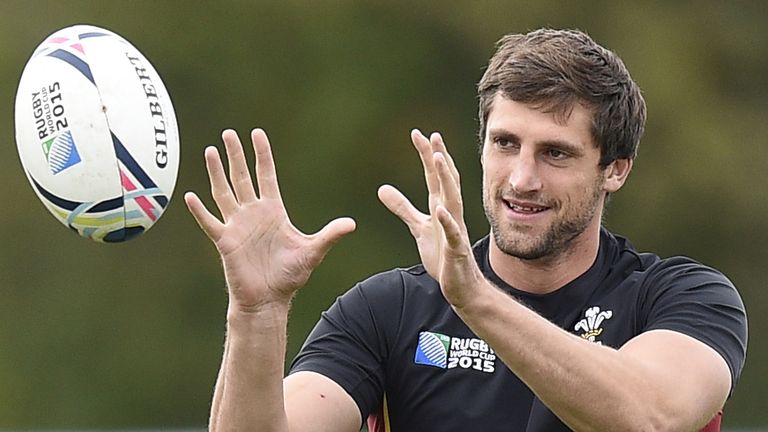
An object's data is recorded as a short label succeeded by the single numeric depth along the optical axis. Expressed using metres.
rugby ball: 11.41
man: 10.09
